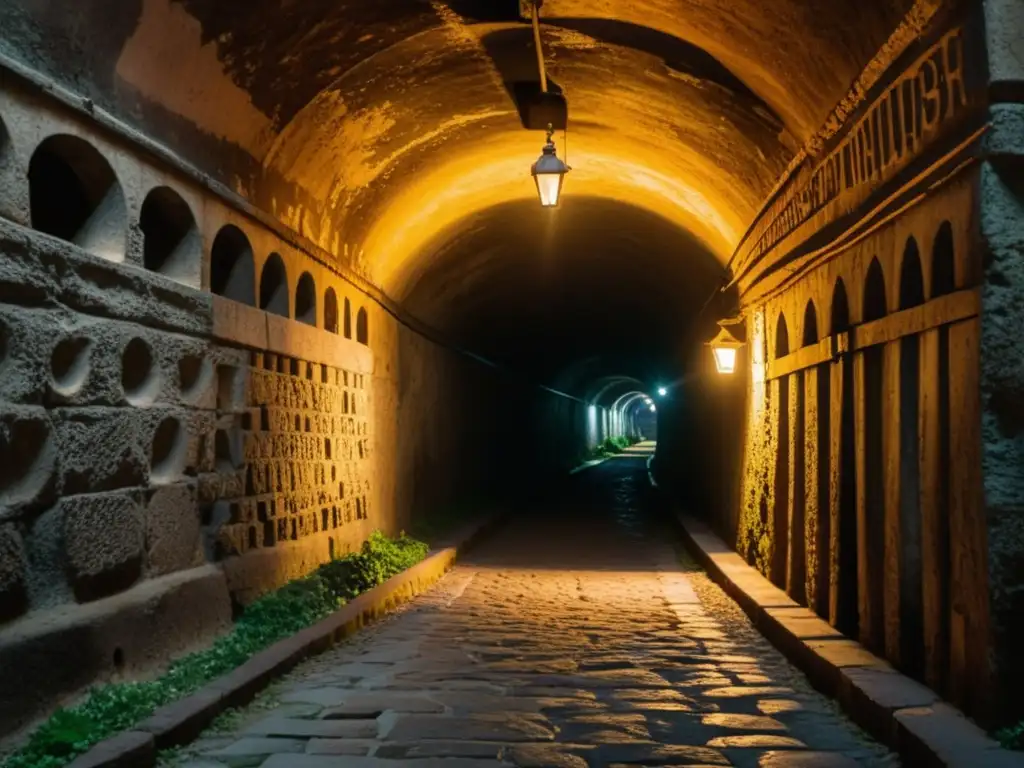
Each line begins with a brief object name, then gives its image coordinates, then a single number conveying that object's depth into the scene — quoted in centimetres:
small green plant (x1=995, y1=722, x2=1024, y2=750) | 427
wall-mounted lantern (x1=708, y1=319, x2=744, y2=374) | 1134
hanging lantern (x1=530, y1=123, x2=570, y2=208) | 913
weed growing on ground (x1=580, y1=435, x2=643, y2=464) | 4624
